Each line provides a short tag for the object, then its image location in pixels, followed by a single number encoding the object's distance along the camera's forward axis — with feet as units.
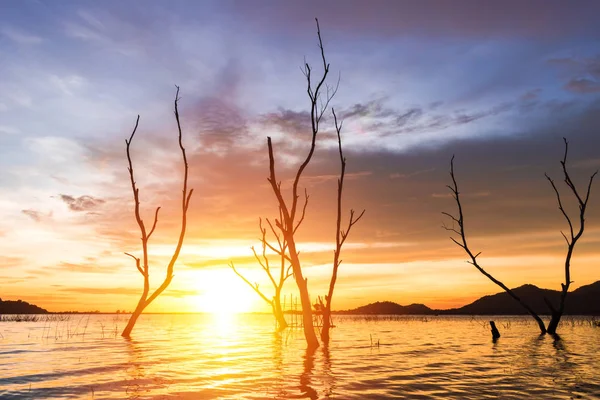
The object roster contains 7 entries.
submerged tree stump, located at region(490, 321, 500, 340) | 113.73
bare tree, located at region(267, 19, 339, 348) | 67.87
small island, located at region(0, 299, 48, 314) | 567.18
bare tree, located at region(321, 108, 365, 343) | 83.41
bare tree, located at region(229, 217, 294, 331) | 120.16
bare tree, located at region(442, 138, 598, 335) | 106.42
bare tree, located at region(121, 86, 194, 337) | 99.81
